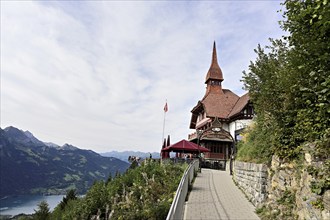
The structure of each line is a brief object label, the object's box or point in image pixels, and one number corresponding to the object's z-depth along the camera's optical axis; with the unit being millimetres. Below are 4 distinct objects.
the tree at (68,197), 25547
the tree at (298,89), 5655
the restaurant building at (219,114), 30445
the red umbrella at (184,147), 23106
